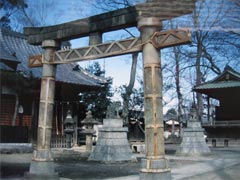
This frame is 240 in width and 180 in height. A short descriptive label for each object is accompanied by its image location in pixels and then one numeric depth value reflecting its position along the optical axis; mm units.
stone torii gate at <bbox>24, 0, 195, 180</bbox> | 6879
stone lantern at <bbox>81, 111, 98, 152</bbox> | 17016
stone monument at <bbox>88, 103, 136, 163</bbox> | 13375
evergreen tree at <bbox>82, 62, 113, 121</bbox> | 26031
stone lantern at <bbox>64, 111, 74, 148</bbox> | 18750
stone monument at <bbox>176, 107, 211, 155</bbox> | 16922
